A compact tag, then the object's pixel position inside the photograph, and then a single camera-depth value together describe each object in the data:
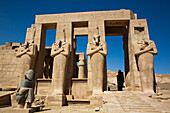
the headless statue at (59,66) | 10.48
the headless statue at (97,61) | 10.03
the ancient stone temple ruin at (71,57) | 10.15
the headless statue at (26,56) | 11.06
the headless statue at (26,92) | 6.46
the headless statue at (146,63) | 9.94
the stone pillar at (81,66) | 18.38
